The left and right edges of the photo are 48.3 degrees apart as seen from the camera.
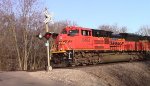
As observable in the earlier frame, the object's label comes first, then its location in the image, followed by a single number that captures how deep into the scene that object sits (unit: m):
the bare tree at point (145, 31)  67.14
